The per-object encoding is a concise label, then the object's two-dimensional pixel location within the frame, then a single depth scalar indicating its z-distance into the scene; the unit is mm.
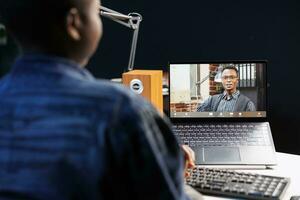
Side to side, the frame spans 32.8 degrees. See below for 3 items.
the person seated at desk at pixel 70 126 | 673
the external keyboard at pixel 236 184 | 1247
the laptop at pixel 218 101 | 1674
